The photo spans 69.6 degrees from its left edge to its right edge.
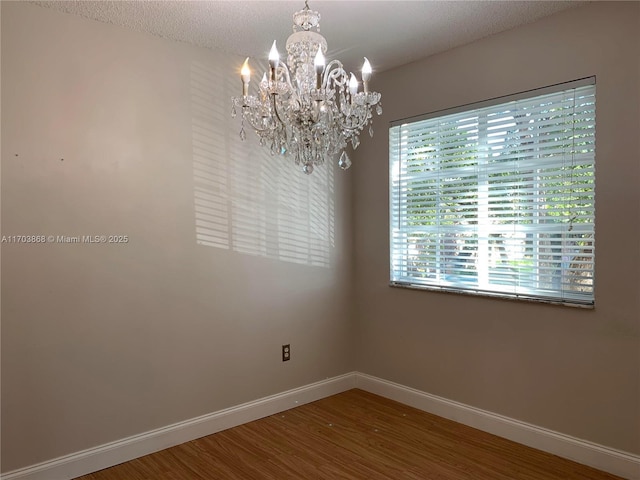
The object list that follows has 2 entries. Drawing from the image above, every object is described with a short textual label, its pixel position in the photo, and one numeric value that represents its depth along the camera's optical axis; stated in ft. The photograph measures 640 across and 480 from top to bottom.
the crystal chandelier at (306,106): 6.23
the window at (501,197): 8.41
